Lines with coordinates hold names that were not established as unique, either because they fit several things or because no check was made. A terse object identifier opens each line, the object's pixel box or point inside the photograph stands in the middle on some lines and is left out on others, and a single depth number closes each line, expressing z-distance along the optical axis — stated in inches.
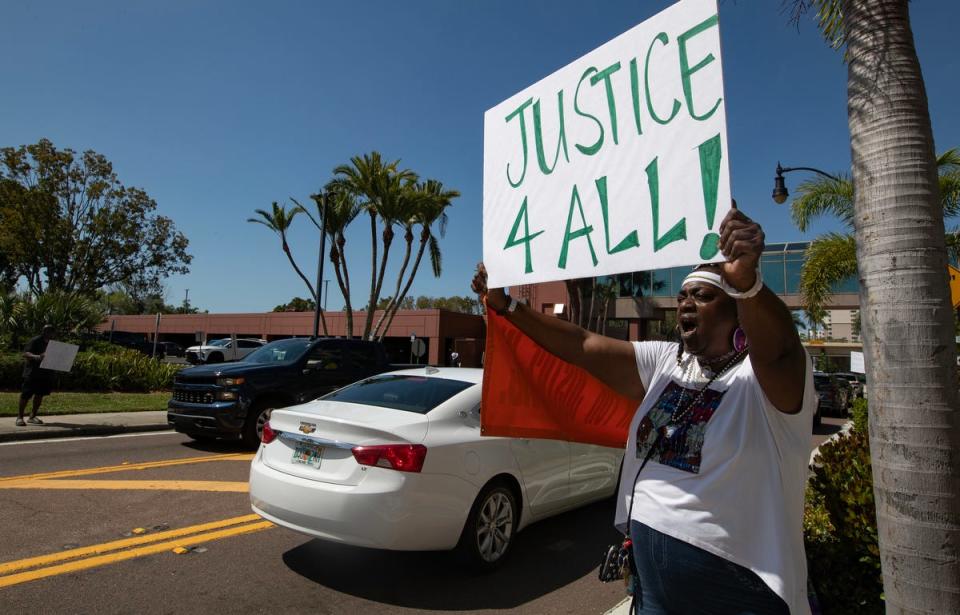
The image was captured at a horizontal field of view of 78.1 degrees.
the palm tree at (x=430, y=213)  1063.5
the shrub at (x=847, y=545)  108.5
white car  150.3
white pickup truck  1230.9
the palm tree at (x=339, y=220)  1053.8
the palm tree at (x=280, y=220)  1214.3
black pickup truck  338.0
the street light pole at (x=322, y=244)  771.2
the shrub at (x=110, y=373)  580.7
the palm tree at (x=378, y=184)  1002.7
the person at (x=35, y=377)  390.0
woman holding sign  64.5
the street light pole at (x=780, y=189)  525.0
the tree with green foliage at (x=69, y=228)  974.4
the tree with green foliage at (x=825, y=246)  446.9
